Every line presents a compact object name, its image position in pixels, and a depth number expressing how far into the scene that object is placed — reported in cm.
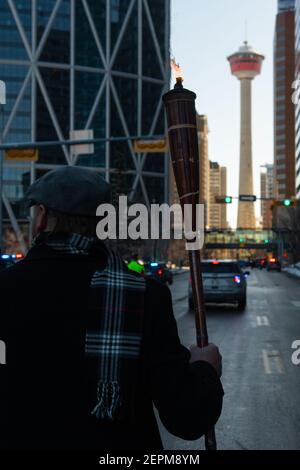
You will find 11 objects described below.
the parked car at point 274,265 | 9264
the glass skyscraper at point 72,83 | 10506
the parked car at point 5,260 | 1714
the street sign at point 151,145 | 2183
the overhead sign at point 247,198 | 4124
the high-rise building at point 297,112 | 13338
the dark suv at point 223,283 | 2448
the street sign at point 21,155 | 2134
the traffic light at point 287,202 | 4200
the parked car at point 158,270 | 4034
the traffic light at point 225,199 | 4280
